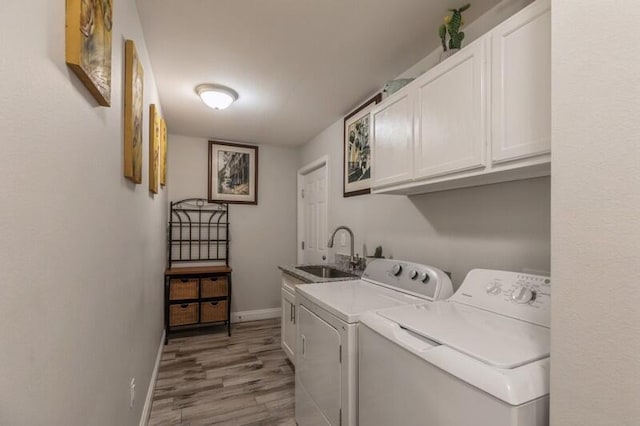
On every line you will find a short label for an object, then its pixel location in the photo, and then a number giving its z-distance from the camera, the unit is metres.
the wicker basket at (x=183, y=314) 3.21
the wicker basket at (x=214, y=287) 3.37
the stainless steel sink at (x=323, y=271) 2.75
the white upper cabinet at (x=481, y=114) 1.01
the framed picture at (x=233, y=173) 3.86
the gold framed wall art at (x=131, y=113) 1.34
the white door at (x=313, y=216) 3.54
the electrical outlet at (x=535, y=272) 1.27
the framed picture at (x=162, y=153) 2.67
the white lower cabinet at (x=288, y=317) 2.60
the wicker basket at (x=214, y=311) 3.35
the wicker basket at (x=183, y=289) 3.23
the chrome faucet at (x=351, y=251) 2.61
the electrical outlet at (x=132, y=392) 1.45
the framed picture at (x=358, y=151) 2.58
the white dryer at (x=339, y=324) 1.30
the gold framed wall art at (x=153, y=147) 2.05
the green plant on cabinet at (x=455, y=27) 1.45
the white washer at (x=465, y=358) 0.72
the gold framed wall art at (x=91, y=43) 0.70
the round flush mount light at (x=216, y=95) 2.44
